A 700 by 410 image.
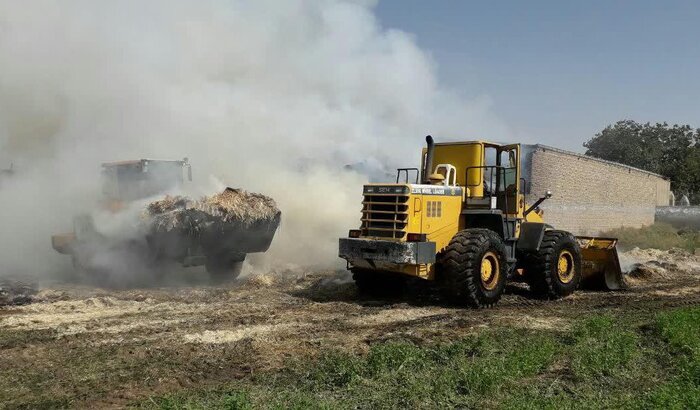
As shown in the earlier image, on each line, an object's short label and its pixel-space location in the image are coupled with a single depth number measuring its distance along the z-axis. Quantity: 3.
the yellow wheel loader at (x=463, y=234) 10.27
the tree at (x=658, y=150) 47.66
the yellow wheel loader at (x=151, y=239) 12.80
